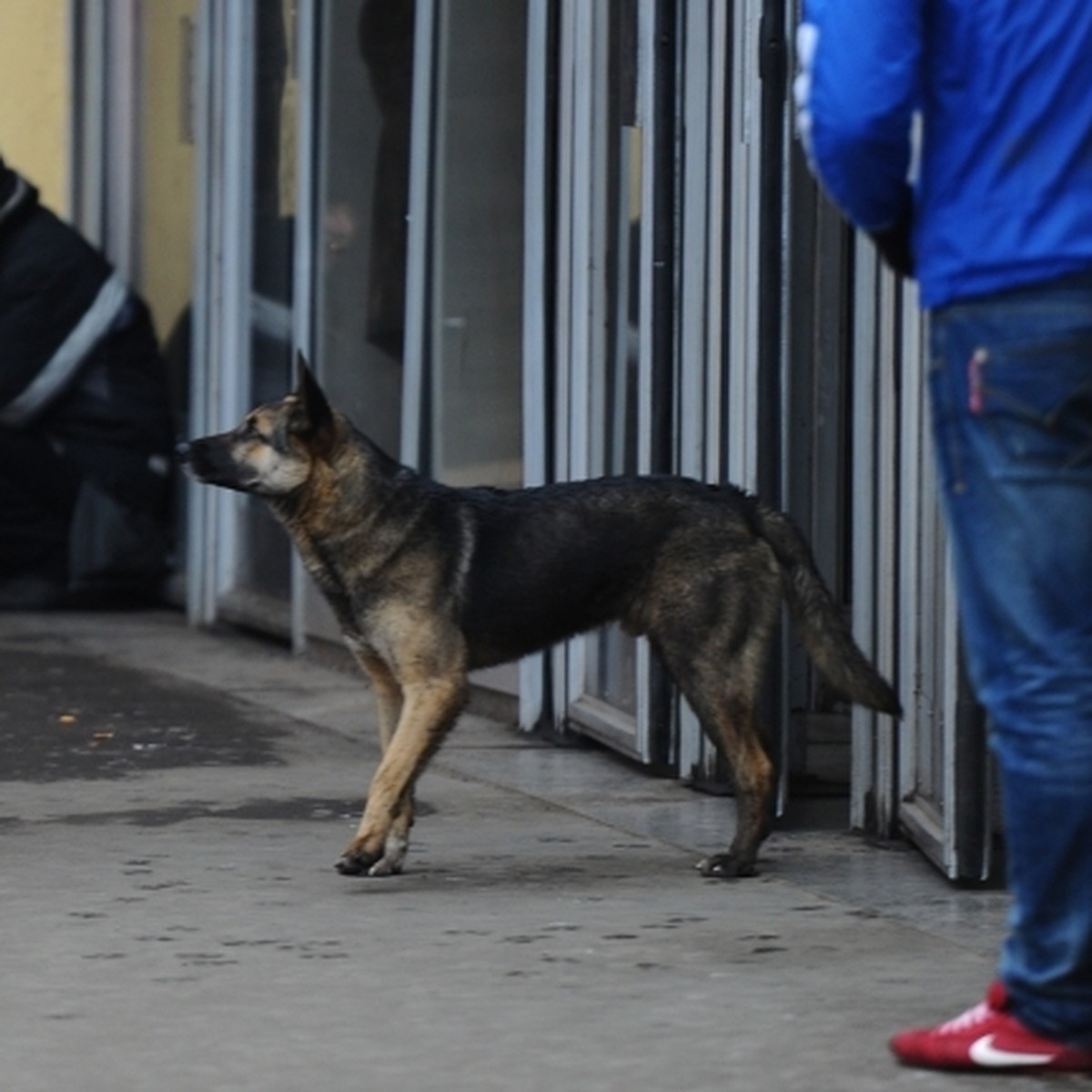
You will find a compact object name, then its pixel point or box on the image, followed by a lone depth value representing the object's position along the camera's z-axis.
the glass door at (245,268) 21.27
